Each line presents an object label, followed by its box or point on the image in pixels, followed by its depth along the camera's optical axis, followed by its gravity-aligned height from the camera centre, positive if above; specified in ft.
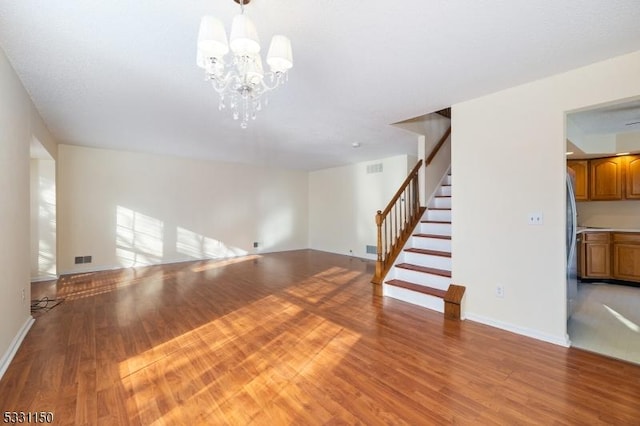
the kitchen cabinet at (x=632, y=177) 14.66 +1.85
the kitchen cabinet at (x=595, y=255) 15.07 -2.35
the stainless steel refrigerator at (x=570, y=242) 8.70 -0.95
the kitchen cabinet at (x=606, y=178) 15.23 +1.90
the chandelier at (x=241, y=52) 5.22 +3.27
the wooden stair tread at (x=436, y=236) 13.07 -1.10
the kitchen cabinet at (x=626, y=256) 14.33 -2.27
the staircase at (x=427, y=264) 11.46 -2.37
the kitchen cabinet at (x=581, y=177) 16.19 +2.07
